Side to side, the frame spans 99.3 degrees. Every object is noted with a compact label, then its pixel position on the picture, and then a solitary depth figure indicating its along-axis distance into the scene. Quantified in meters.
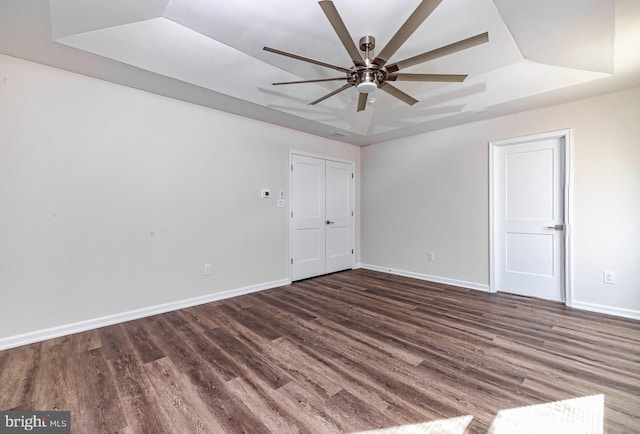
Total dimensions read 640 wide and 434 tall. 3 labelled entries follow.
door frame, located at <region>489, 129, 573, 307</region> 3.27
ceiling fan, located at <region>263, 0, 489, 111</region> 1.63
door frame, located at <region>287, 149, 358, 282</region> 4.36
